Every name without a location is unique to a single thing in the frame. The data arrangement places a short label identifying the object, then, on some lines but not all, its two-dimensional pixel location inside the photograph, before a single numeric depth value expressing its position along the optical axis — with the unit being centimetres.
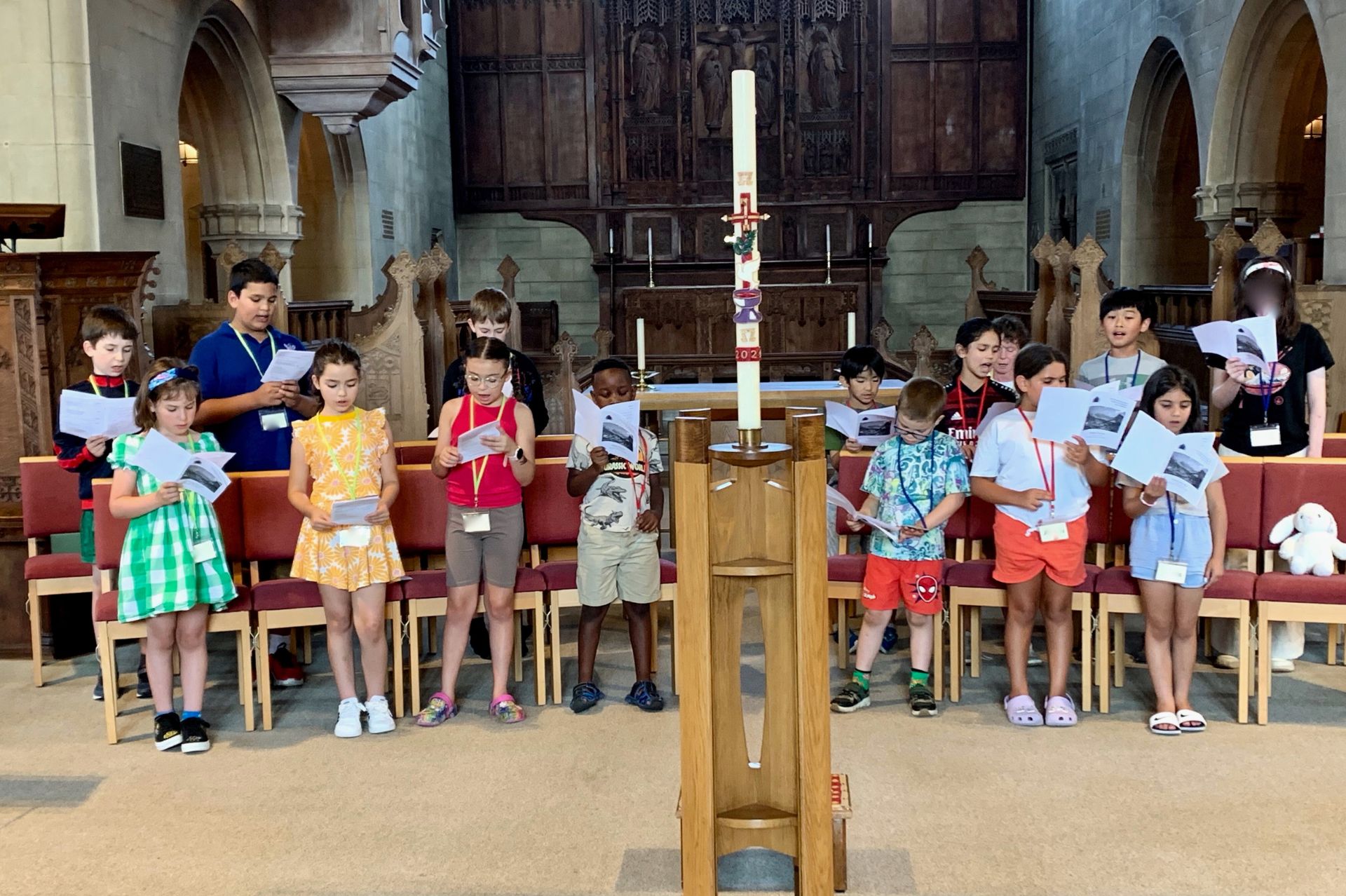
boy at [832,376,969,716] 430
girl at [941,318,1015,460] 468
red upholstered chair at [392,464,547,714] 448
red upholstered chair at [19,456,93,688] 492
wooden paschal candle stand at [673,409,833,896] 284
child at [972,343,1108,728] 422
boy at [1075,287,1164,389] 462
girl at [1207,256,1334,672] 464
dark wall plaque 722
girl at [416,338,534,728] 435
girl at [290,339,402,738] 423
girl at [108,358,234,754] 413
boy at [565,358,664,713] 445
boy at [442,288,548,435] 452
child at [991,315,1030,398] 480
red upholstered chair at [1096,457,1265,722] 423
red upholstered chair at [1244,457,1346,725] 418
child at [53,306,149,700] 459
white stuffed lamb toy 420
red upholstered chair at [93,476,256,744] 422
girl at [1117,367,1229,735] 412
